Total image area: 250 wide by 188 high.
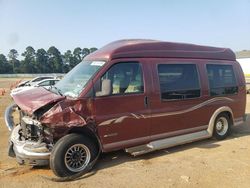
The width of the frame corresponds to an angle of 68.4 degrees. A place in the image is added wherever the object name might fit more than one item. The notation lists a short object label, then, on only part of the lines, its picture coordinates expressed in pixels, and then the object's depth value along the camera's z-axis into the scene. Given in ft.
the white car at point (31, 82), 46.79
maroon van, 10.74
